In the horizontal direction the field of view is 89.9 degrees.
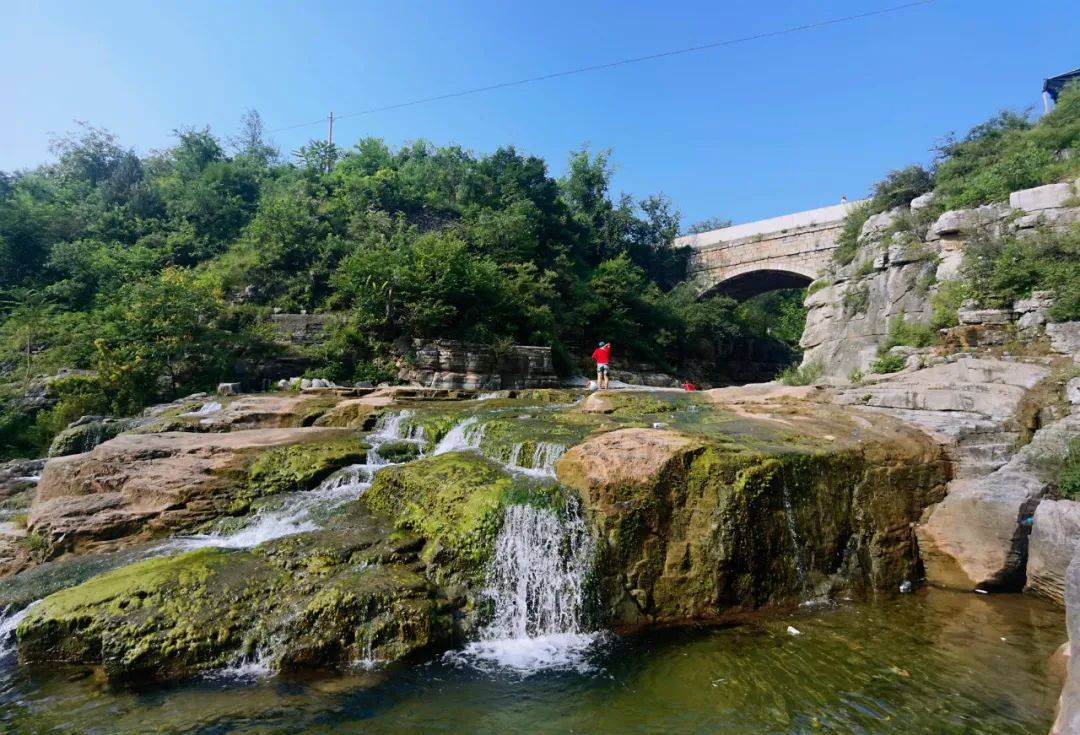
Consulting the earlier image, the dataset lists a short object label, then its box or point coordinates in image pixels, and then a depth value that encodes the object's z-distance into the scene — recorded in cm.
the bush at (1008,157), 1284
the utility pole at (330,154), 3650
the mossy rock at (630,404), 988
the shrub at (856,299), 1576
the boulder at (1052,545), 550
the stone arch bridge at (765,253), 2775
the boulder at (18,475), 953
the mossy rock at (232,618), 452
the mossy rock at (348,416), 1041
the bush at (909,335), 1174
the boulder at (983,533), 594
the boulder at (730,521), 557
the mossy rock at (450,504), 558
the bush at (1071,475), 601
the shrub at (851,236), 1822
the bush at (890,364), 1070
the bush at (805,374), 1468
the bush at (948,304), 1141
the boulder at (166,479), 683
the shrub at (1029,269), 971
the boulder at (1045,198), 1162
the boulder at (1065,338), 906
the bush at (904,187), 1717
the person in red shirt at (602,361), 1481
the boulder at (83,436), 1124
